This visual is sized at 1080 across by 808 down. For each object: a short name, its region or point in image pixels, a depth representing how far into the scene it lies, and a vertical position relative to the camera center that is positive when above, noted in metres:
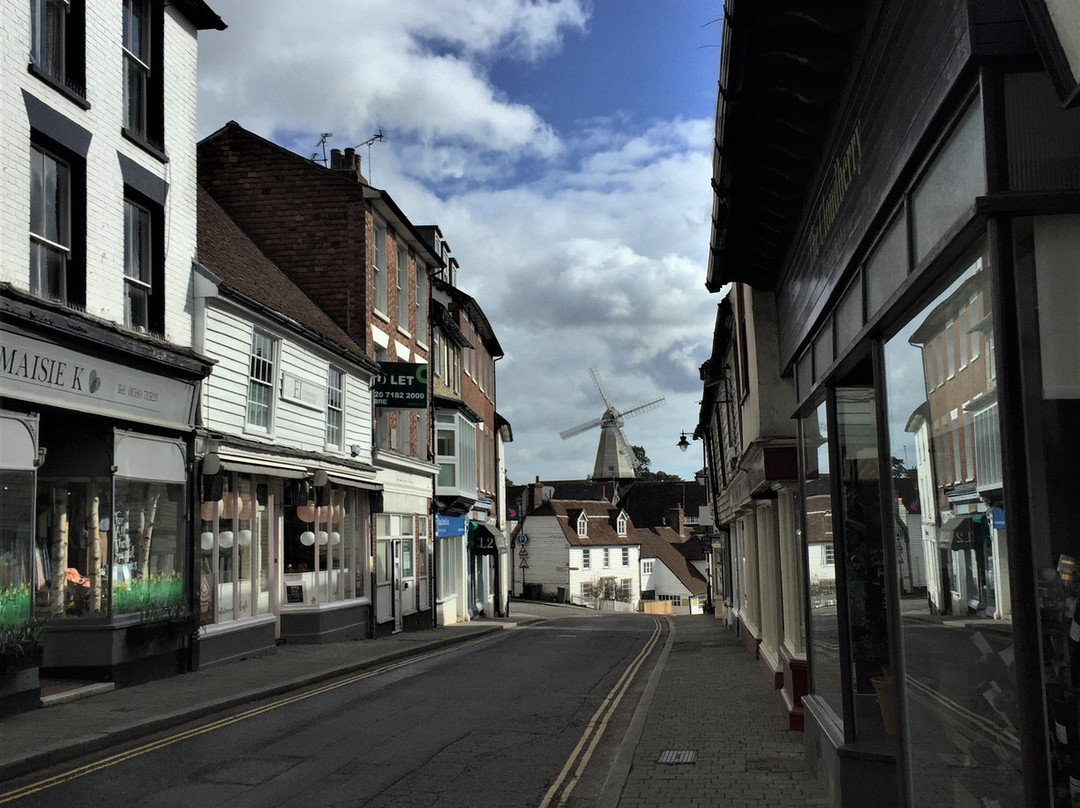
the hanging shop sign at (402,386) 26.16 +3.43
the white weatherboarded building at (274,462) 17.33 +1.25
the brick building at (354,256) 25.94 +6.86
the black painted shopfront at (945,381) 3.49 +0.54
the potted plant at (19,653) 11.24 -1.29
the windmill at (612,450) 109.19 +7.10
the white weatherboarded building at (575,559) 72.94 -2.89
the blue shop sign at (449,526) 32.78 -0.13
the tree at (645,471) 124.06 +5.40
